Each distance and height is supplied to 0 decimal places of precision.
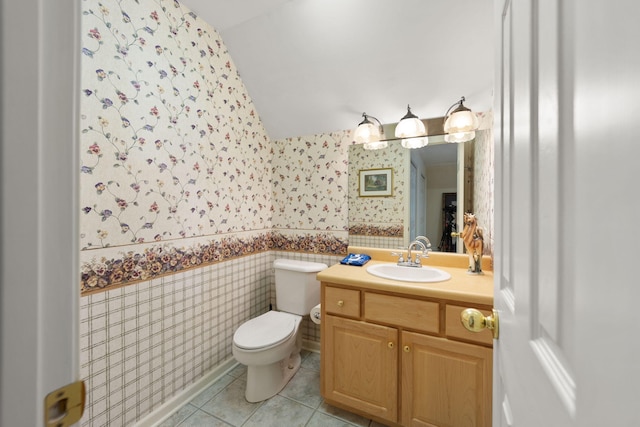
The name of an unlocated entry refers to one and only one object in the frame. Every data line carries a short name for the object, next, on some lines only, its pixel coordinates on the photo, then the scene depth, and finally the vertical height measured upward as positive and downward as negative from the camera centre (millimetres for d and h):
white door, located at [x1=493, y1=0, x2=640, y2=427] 190 +1
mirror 1686 +126
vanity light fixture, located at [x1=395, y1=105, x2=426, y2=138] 1698 +615
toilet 1510 -816
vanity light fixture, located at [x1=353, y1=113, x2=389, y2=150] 1830 +610
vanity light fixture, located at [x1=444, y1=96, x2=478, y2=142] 1566 +590
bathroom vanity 1161 -731
